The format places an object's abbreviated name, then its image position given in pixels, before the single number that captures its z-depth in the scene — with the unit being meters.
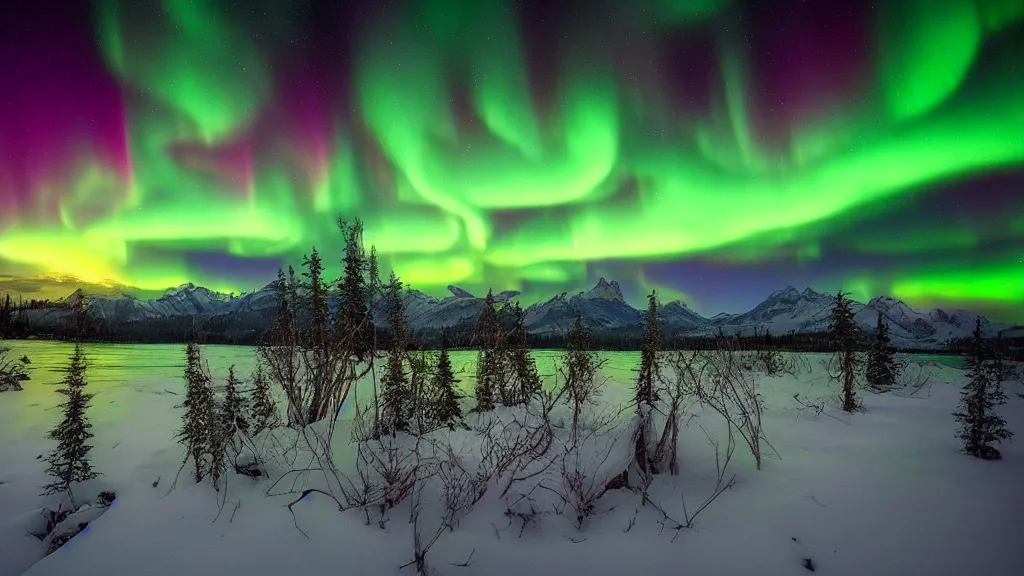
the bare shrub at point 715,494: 7.80
